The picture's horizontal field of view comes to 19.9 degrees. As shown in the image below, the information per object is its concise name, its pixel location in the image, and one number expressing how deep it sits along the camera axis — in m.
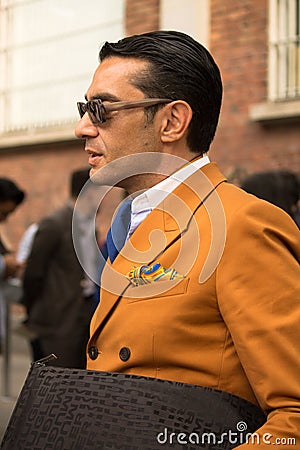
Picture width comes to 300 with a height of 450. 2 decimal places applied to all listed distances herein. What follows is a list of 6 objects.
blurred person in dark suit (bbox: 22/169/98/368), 6.10
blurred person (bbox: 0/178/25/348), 6.28
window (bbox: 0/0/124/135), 11.59
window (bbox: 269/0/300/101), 9.15
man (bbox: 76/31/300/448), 1.82
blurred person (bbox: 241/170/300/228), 4.35
